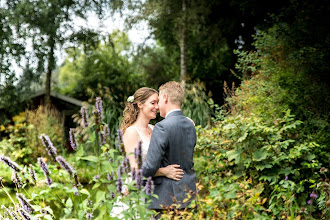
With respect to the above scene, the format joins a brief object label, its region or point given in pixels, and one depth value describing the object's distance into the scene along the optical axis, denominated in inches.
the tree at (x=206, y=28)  553.3
